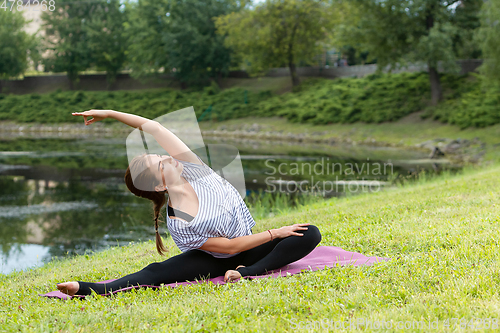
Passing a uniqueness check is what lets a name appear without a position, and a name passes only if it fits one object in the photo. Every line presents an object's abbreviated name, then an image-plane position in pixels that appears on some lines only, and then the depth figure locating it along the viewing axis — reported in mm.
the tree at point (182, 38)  42250
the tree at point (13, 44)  48188
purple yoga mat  3906
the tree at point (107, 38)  49375
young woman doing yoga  3738
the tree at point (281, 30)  35125
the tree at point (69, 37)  49844
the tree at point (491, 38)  18516
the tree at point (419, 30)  24484
